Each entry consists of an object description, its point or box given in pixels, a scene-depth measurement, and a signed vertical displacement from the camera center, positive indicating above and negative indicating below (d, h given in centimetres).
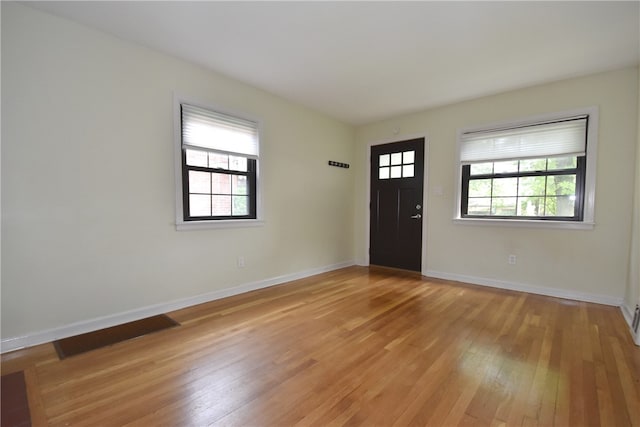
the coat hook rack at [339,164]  472 +69
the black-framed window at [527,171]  327 +45
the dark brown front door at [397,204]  449 +0
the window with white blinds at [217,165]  300 +44
